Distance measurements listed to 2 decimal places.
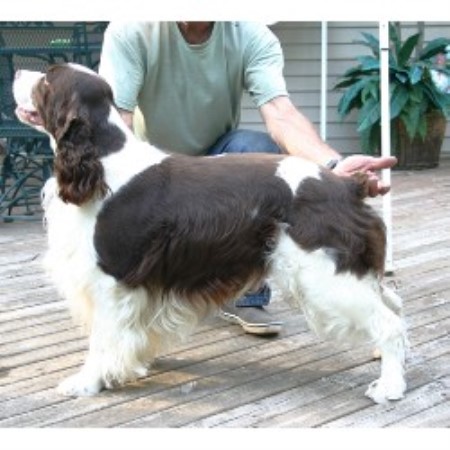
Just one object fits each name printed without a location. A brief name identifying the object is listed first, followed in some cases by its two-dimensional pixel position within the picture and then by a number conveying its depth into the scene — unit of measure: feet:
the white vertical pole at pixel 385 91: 15.17
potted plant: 24.58
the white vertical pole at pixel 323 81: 23.89
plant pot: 25.09
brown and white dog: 10.19
